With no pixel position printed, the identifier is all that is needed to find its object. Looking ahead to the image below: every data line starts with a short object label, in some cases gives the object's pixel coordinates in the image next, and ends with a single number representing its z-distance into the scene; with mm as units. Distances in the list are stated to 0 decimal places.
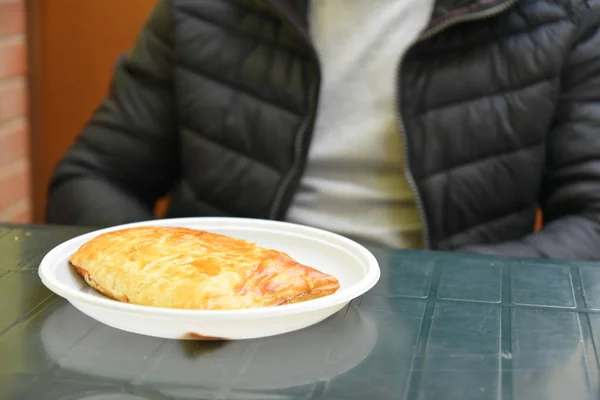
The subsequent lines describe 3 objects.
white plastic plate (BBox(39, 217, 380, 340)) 946
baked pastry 984
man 1501
